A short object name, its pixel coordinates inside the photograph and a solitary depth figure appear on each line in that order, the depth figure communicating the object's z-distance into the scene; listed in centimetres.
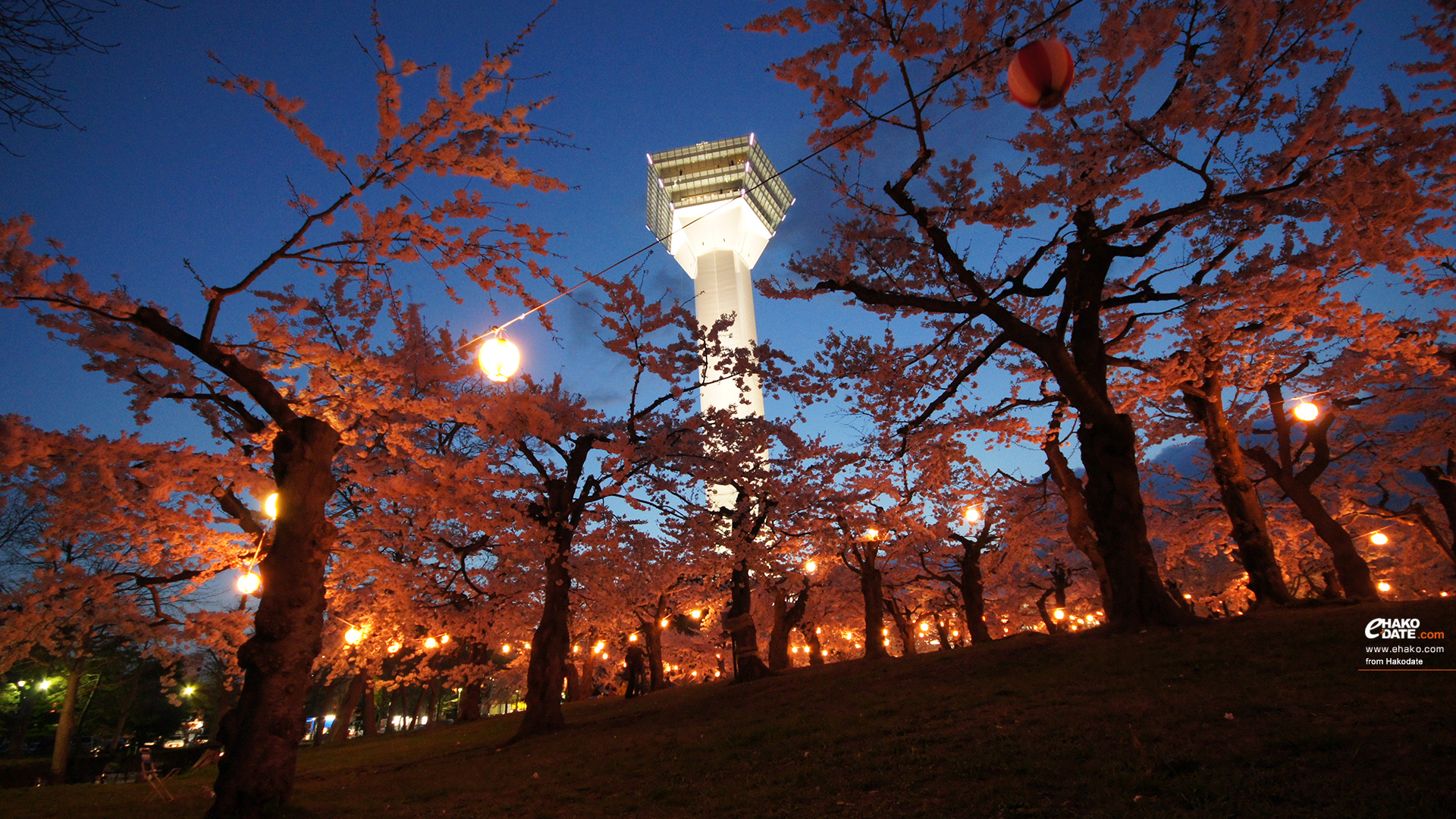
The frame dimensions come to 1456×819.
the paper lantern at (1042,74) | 526
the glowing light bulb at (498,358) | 838
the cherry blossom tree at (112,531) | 774
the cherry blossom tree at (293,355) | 637
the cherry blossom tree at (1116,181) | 814
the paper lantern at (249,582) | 1105
